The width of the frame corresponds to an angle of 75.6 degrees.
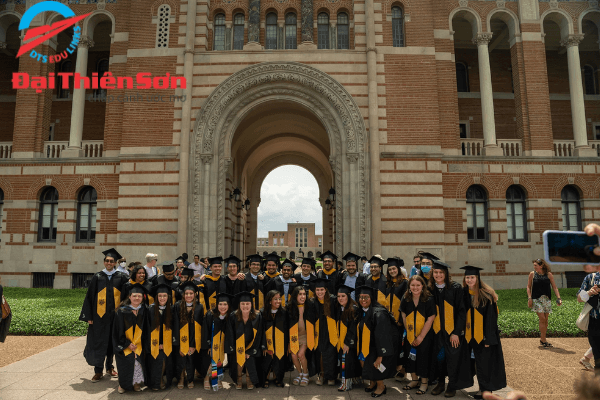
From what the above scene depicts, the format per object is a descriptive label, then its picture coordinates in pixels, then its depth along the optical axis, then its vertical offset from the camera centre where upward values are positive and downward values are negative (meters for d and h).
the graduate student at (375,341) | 5.84 -1.45
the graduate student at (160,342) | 6.09 -1.50
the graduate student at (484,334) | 5.55 -1.27
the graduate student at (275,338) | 6.31 -1.50
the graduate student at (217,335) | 6.19 -1.41
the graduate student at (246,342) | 6.16 -1.51
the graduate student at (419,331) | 6.03 -1.32
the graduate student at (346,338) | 6.07 -1.44
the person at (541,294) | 8.42 -1.04
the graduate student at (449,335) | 5.75 -1.33
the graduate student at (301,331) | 6.44 -1.39
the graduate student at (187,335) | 6.21 -1.40
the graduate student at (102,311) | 6.53 -1.11
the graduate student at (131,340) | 5.93 -1.43
